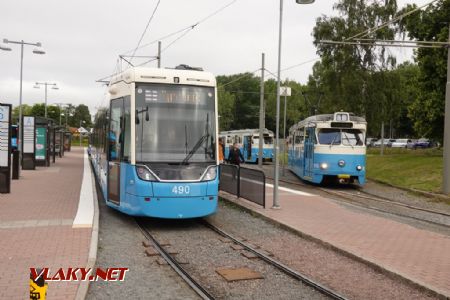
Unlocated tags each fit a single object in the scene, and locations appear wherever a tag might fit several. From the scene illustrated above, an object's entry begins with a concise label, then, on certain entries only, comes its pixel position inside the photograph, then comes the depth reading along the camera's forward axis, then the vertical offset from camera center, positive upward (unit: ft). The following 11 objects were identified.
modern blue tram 32.14 -0.41
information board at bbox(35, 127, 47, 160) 88.22 -1.41
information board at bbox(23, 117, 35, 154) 78.23 +0.14
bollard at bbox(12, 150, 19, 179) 61.63 -3.83
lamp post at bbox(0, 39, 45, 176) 96.43 +17.40
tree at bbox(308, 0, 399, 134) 128.88 +21.14
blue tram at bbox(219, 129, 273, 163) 134.10 -1.09
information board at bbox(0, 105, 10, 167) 44.45 -0.06
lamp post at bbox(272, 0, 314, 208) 40.86 +1.79
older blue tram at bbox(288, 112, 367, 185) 62.85 -0.70
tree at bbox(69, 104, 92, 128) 421.83 +17.54
